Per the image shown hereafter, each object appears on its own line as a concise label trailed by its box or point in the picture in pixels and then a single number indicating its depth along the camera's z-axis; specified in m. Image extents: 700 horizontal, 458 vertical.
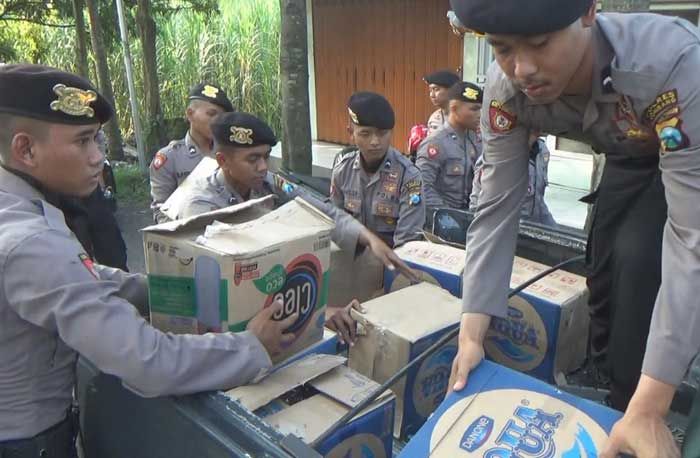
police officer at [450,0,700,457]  0.99
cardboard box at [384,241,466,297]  2.26
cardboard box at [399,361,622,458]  1.11
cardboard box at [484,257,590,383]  1.96
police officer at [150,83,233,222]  3.72
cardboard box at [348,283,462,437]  1.83
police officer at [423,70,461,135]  4.75
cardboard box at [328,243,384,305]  2.39
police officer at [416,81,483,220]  3.86
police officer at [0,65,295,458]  1.23
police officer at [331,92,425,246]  3.11
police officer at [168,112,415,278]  2.38
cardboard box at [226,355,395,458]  1.34
